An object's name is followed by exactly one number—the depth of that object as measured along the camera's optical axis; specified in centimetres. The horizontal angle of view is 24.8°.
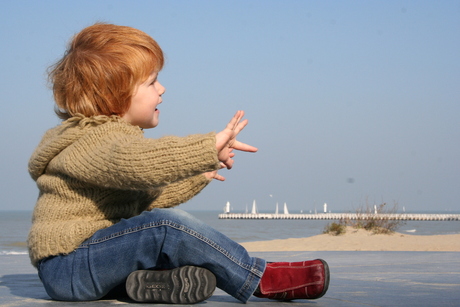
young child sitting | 162
